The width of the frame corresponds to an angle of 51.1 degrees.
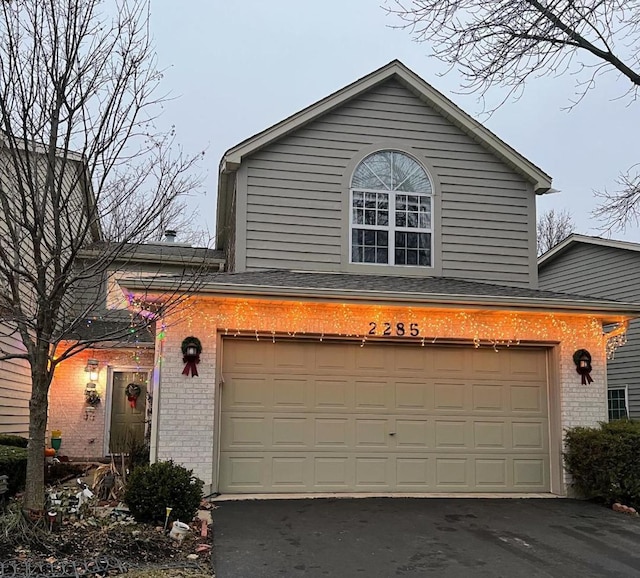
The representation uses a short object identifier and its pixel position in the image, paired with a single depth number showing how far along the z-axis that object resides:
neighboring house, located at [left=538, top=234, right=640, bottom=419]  14.69
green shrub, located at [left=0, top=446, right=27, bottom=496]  8.04
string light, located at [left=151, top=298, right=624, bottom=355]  9.00
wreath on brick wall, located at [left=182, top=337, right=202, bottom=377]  8.68
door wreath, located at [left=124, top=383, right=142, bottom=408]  14.55
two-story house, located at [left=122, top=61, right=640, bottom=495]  8.93
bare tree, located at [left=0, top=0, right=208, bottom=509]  6.32
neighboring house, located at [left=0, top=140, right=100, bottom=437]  6.27
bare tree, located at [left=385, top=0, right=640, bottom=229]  7.38
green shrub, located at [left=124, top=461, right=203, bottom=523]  6.96
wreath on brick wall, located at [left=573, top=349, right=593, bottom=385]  9.64
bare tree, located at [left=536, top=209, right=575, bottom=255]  34.00
